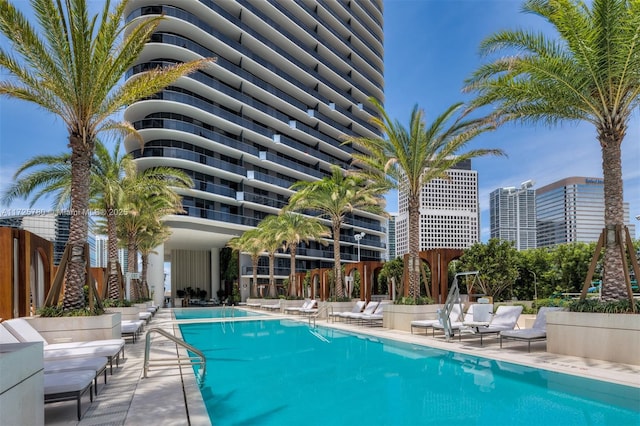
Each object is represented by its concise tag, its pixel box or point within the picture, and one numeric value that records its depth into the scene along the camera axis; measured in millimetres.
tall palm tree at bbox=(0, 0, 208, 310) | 10641
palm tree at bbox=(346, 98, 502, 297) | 16703
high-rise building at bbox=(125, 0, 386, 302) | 44938
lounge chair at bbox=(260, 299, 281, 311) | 35088
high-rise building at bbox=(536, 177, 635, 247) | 113875
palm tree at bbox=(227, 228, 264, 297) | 40188
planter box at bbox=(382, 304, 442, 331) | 16203
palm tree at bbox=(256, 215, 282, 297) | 35941
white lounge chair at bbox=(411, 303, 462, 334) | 14341
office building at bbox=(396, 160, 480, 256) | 141250
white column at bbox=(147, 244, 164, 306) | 46153
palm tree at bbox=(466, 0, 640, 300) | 9812
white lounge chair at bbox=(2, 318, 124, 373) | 7843
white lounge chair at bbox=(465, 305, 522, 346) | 12320
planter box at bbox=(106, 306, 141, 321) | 16994
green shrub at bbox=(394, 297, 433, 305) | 16656
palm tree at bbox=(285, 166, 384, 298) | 24844
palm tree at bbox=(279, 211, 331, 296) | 33438
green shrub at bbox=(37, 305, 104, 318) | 10289
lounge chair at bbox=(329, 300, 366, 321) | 20711
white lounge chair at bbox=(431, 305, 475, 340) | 13219
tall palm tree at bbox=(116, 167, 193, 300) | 20622
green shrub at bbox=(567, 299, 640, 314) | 9516
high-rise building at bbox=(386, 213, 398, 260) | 168350
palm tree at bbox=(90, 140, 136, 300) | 17969
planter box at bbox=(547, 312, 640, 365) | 9039
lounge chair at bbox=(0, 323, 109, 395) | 6616
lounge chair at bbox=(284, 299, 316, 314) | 27620
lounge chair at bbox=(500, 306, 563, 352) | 10969
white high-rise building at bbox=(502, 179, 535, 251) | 147350
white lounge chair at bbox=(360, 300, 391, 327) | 18453
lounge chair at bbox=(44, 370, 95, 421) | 5473
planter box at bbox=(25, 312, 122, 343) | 9836
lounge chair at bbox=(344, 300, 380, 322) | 19148
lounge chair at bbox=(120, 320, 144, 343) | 13406
